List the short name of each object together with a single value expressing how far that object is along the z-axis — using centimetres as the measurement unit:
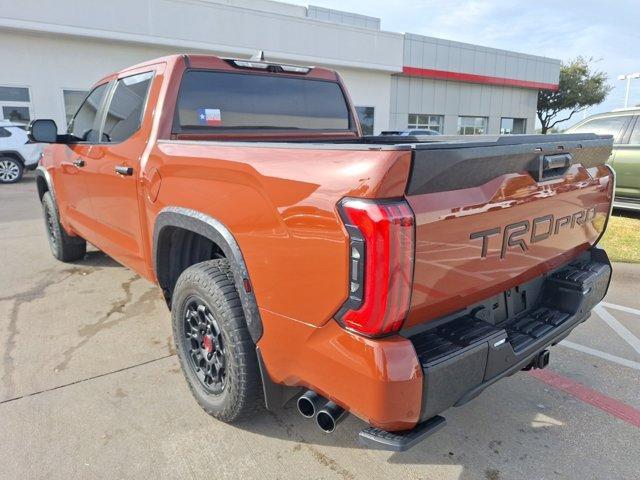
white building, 1530
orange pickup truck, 160
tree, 3909
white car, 1315
